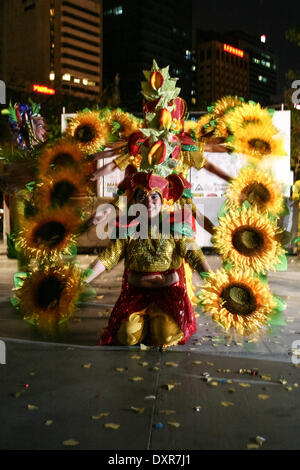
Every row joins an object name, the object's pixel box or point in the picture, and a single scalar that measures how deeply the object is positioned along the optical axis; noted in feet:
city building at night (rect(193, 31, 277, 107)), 438.40
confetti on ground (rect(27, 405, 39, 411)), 10.18
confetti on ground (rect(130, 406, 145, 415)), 10.07
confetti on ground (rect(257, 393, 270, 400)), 10.81
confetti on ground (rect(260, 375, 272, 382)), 11.98
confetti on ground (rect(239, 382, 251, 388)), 11.50
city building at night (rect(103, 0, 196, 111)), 370.94
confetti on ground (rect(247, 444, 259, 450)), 8.65
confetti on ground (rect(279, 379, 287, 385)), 11.69
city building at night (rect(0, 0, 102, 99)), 370.94
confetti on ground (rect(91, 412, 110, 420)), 9.83
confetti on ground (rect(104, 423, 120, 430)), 9.39
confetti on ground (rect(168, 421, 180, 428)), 9.42
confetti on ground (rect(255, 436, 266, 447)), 8.80
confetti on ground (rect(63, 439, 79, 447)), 8.73
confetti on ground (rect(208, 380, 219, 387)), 11.57
